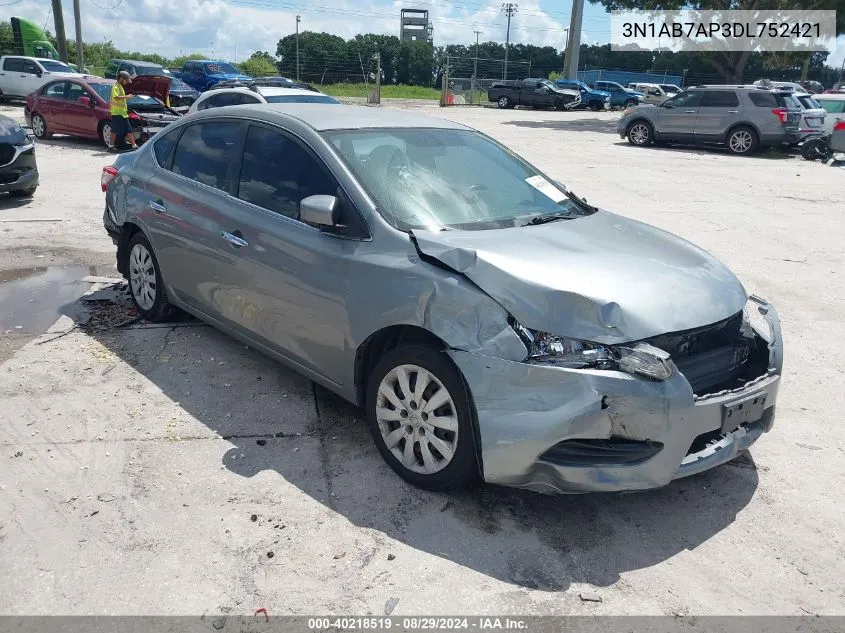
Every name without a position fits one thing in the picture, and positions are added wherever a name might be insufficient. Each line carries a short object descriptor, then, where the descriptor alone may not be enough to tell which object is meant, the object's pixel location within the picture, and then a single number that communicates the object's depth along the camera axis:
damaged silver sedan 3.11
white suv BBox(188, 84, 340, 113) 12.44
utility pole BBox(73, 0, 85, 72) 37.13
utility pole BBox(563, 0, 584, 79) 41.22
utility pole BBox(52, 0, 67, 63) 32.91
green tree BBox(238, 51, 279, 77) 54.62
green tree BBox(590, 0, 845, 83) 29.52
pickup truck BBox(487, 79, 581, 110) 39.09
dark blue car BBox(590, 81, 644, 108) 43.09
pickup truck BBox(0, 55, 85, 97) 27.11
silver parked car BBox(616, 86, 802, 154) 18.95
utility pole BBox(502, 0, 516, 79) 79.91
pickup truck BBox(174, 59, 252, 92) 32.06
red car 15.67
